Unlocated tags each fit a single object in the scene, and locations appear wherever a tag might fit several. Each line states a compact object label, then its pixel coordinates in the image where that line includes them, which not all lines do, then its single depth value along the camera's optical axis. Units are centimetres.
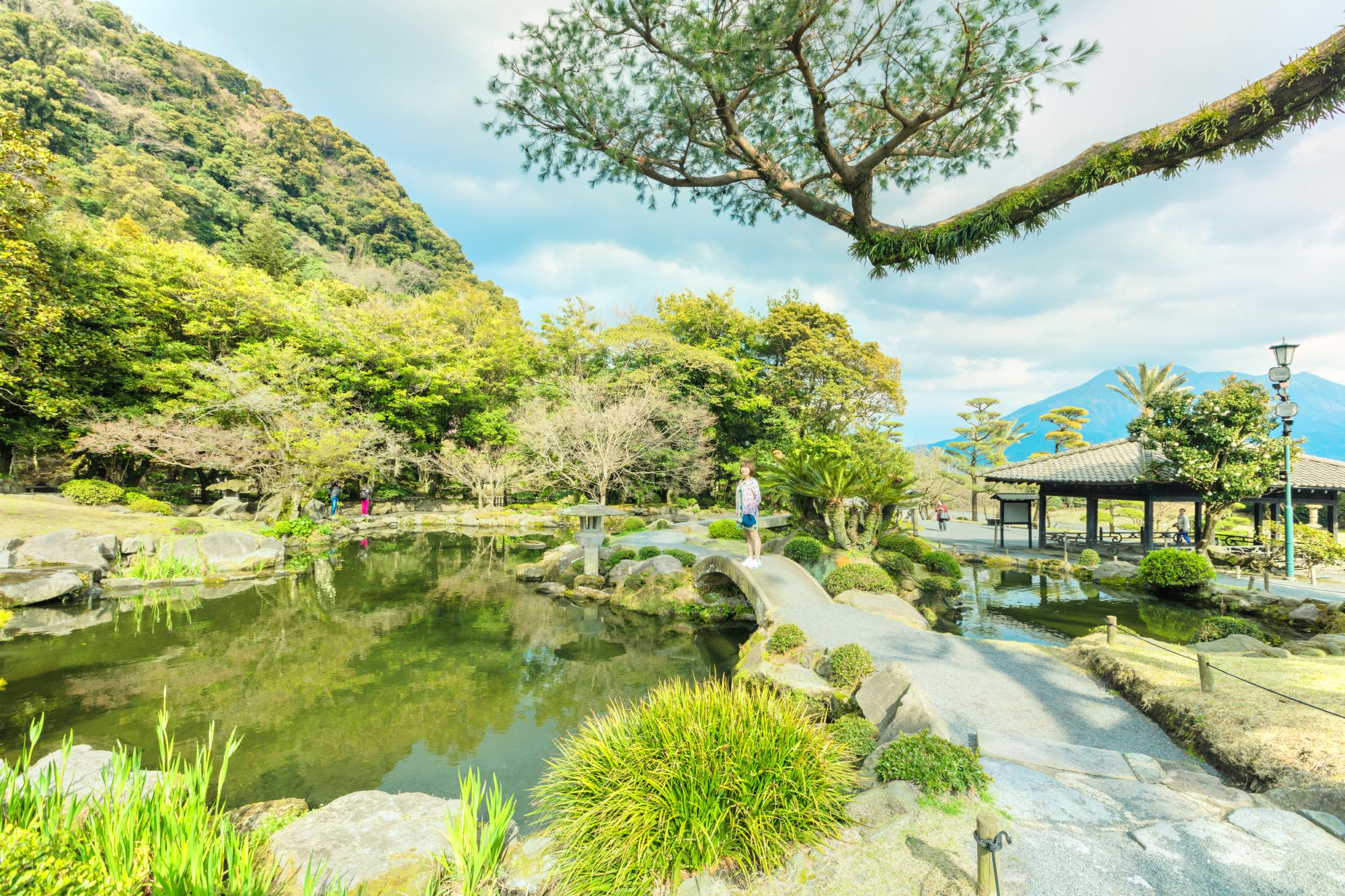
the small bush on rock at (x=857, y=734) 445
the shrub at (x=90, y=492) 1551
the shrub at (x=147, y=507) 1584
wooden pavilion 1448
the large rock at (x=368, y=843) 306
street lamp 1094
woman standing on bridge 886
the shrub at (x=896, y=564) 1190
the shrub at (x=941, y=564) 1209
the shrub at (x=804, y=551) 1155
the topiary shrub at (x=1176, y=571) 1173
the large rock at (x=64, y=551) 1105
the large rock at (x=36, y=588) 970
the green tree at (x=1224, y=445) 1270
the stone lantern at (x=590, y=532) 1277
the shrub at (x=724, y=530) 1645
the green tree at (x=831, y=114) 348
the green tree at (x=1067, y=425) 3278
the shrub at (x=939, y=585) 1180
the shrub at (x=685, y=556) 1280
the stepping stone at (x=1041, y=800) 317
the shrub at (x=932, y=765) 342
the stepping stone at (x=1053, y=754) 384
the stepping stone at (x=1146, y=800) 319
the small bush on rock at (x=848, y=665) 596
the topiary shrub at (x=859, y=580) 1002
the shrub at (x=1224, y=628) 757
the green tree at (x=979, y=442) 3428
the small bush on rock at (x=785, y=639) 699
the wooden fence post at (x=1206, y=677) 476
